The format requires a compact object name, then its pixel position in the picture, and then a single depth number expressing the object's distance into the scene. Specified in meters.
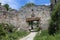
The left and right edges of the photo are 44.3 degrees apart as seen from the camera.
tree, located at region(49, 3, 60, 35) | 5.56
